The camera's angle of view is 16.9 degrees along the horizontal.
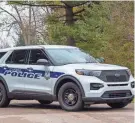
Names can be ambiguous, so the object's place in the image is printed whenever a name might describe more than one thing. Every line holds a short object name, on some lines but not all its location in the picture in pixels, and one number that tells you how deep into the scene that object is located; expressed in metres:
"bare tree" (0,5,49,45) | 46.20
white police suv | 10.78
